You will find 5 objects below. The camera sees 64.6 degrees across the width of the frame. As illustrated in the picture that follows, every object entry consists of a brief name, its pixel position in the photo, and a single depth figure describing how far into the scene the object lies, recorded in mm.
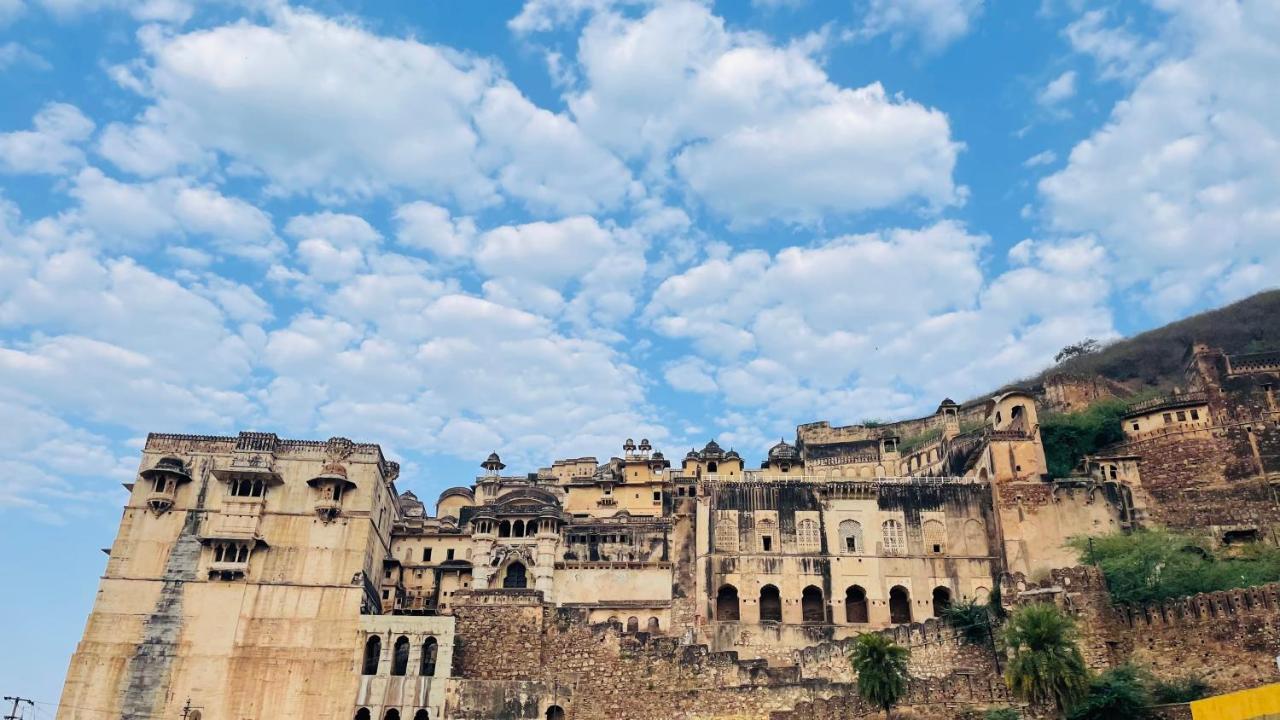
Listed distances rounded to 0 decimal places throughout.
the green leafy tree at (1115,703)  30203
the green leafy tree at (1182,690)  31031
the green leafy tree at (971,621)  38969
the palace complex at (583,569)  41188
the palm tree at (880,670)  32562
